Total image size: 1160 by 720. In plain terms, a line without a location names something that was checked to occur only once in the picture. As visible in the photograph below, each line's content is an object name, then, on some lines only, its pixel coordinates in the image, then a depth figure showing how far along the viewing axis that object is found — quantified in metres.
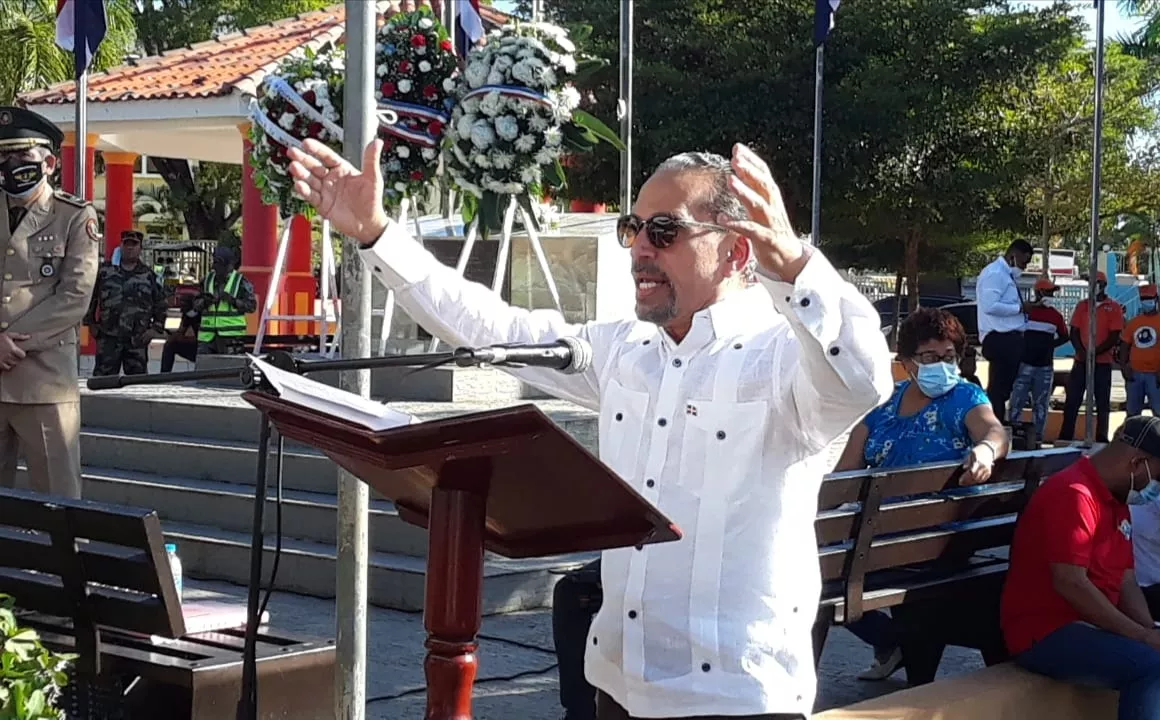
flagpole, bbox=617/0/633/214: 11.34
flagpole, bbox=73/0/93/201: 10.32
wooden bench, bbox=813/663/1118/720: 4.96
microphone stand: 2.46
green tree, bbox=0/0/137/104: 29.83
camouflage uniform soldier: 13.42
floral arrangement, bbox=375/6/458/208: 8.98
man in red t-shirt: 5.17
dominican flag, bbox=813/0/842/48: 14.41
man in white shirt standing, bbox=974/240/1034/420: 14.23
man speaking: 2.70
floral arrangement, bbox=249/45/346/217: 8.79
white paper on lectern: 2.25
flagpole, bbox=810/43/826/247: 13.61
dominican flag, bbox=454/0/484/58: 10.42
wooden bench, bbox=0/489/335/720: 4.28
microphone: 2.45
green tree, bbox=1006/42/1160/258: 29.77
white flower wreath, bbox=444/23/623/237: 8.75
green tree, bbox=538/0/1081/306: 27.47
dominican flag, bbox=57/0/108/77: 11.63
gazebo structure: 17.41
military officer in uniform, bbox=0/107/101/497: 6.48
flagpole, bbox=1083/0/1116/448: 14.22
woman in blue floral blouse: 6.27
